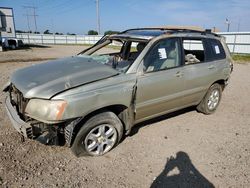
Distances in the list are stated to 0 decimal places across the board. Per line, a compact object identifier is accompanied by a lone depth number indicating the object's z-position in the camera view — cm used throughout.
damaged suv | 282
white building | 2378
